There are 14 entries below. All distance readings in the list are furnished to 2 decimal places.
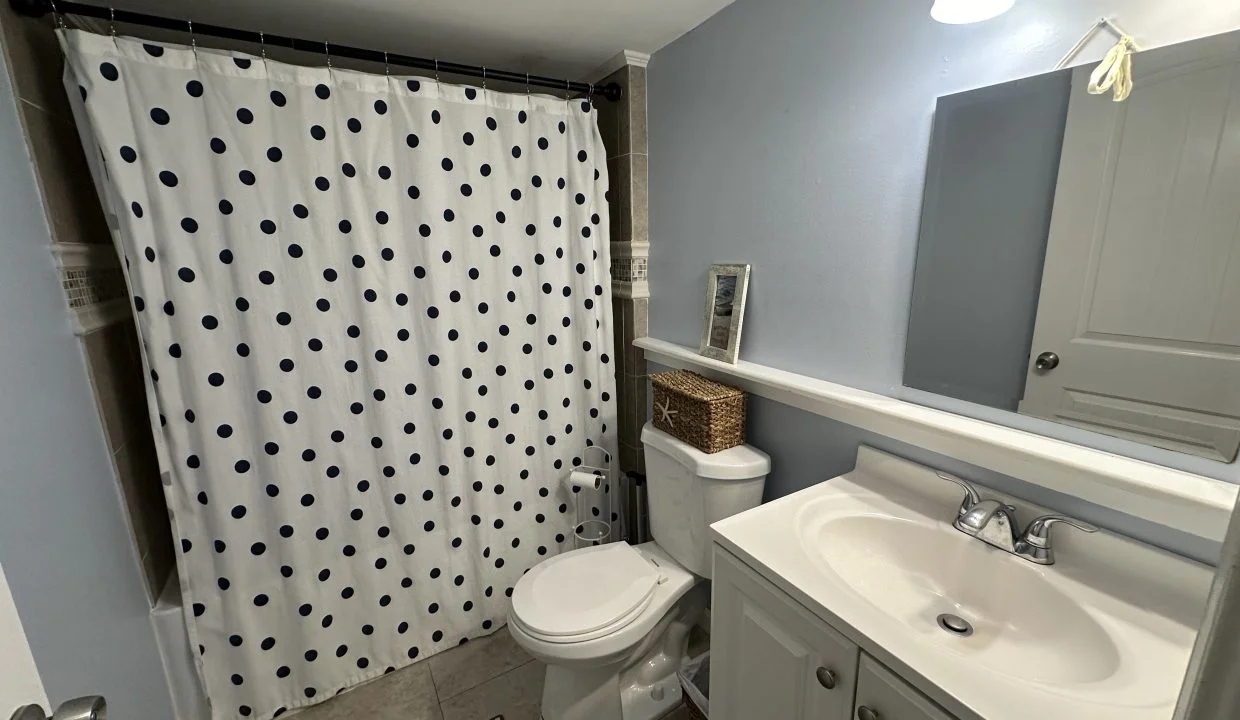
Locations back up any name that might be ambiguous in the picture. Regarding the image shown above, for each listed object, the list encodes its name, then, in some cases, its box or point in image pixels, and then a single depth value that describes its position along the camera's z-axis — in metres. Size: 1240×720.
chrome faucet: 0.89
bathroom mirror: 0.73
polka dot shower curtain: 1.30
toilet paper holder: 2.02
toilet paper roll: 1.85
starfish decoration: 1.56
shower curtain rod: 1.16
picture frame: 1.51
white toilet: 1.31
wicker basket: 1.42
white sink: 0.65
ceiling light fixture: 0.90
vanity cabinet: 0.75
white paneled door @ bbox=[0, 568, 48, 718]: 0.49
